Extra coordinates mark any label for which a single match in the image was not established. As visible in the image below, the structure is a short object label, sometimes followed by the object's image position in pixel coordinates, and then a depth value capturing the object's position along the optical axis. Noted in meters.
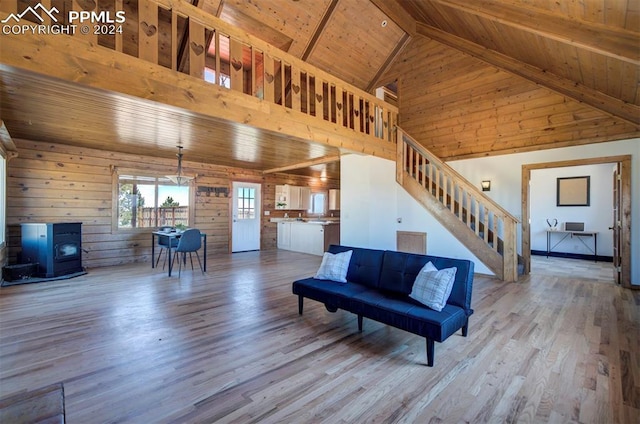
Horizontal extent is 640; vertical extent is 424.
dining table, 5.34
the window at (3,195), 4.75
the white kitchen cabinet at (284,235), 8.64
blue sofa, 2.28
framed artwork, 7.09
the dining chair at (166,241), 5.45
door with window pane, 8.18
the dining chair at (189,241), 5.24
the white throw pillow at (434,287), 2.45
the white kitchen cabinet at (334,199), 10.48
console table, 6.92
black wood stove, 4.88
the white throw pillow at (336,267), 3.27
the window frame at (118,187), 6.25
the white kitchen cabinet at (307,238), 7.59
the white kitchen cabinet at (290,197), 9.16
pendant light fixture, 5.66
